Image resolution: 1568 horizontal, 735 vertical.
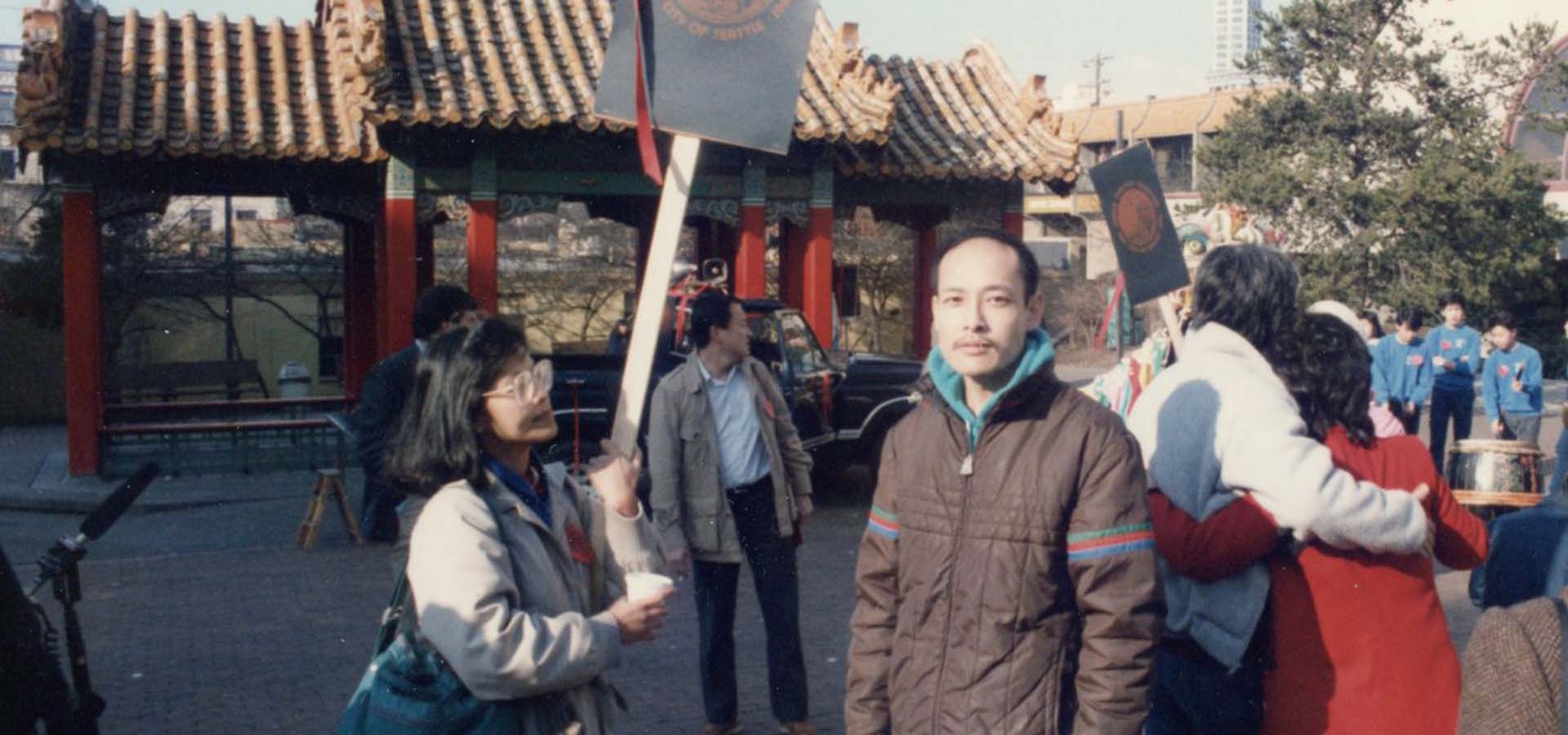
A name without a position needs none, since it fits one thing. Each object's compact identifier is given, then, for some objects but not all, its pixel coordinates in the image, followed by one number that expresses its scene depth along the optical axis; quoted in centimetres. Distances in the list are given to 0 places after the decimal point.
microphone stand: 422
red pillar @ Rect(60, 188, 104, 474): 1402
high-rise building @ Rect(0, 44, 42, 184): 3394
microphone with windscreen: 422
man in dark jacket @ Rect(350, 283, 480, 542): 707
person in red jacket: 342
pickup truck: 1227
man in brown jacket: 288
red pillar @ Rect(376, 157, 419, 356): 1419
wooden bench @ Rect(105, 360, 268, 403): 1823
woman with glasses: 287
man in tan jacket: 597
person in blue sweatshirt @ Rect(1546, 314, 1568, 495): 1169
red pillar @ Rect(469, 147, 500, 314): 1445
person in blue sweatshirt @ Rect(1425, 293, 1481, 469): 1479
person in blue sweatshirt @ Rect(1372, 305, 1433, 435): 1511
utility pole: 5456
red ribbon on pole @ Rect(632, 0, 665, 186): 360
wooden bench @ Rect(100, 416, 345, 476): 1461
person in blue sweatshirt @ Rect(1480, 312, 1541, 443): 1382
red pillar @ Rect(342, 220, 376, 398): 1698
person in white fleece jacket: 338
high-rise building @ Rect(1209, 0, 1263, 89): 2775
